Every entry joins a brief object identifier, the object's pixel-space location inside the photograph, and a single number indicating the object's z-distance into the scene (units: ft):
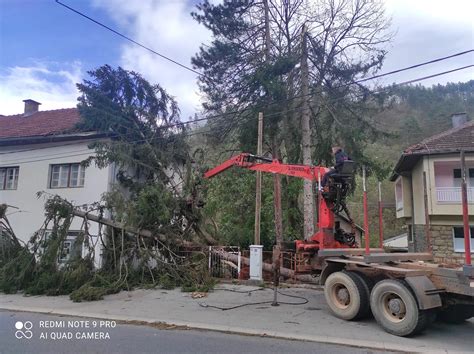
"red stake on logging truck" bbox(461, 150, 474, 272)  19.79
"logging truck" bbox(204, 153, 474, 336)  21.54
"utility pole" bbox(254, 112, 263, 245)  47.23
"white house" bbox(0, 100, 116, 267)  56.29
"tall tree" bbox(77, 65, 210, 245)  50.05
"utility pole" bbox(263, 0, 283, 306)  31.63
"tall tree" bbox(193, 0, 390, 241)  57.72
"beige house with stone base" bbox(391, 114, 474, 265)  69.51
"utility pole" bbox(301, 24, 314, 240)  60.29
